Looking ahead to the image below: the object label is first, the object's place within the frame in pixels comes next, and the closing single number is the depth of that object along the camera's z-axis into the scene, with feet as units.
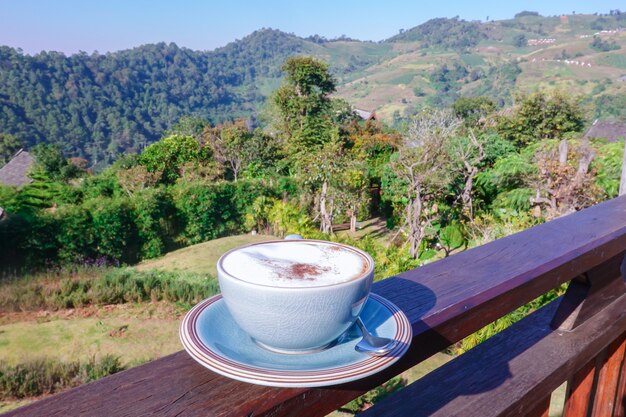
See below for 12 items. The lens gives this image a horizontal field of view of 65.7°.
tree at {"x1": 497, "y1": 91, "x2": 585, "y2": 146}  44.45
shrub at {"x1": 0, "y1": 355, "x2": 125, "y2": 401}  14.52
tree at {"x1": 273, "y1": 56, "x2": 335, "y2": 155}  56.49
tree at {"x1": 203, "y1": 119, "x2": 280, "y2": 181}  54.90
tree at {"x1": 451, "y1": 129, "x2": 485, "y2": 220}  28.89
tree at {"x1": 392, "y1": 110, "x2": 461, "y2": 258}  26.84
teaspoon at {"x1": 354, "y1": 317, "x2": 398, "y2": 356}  1.54
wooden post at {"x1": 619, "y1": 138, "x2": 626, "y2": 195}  5.25
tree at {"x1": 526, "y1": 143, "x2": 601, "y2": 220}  20.99
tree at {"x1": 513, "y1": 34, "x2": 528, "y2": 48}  328.19
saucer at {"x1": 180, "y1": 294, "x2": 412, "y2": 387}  1.38
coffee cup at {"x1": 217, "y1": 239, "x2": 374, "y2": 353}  1.50
